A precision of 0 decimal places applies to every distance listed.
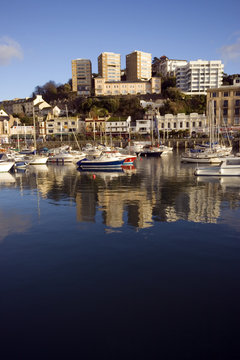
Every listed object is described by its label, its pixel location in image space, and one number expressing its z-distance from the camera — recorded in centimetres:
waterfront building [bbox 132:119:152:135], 11862
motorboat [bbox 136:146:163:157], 7697
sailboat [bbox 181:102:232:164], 5328
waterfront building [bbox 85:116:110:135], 11995
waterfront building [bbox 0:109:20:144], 11712
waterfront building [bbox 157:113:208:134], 11512
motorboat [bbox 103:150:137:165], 5166
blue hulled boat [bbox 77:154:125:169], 4919
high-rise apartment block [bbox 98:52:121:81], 16188
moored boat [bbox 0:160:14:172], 4811
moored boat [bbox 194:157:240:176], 3625
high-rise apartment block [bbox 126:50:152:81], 16134
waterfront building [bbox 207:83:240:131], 11100
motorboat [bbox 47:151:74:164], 6444
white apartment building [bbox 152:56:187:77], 17610
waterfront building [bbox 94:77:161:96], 14688
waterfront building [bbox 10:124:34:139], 12166
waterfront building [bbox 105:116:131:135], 11981
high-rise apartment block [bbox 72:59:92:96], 16138
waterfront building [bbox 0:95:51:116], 14262
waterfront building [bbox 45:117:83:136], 11988
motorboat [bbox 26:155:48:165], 6025
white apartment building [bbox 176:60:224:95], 15375
